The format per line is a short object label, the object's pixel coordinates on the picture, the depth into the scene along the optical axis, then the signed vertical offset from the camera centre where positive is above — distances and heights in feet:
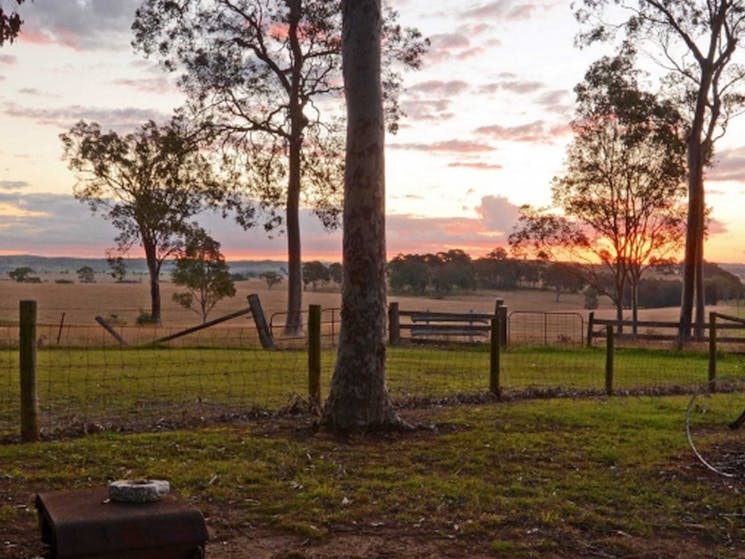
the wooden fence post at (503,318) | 95.29 -4.13
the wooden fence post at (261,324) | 79.82 -4.37
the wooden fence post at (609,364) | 48.52 -4.62
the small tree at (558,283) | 254.12 -0.49
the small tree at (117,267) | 170.91 +1.91
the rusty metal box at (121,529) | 13.91 -4.16
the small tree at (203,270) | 173.06 +1.49
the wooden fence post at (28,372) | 30.89 -3.43
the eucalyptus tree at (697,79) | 111.34 +27.12
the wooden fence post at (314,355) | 38.29 -3.37
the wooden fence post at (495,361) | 44.91 -4.19
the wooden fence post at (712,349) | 53.17 -4.02
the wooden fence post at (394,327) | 95.45 -5.21
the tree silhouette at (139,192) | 165.27 +16.62
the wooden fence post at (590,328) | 98.25 -5.31
